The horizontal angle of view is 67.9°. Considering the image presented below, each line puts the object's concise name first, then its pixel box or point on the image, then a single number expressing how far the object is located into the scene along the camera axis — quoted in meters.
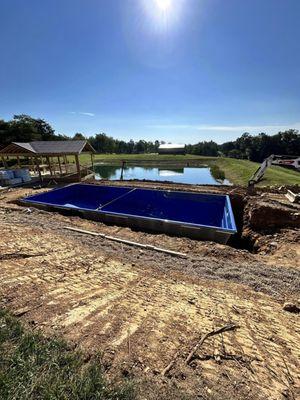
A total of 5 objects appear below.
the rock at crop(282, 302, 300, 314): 3.60
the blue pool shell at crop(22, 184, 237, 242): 9.65
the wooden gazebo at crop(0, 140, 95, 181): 16.08
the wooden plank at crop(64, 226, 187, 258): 6.06
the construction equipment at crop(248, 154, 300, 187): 11.76
